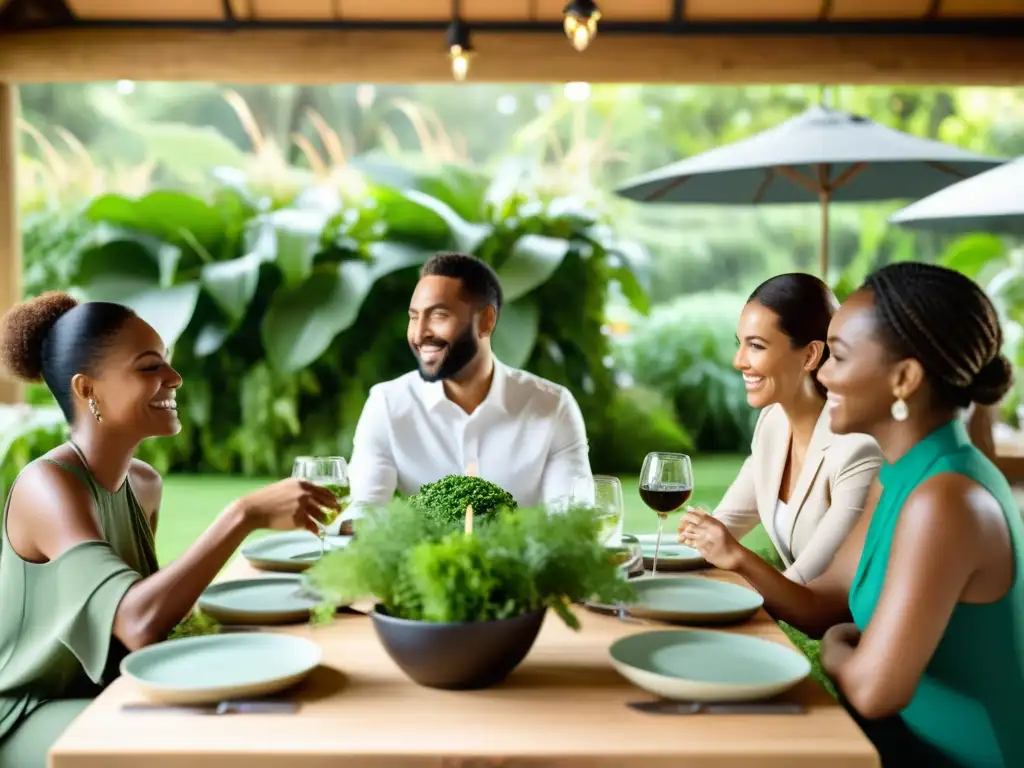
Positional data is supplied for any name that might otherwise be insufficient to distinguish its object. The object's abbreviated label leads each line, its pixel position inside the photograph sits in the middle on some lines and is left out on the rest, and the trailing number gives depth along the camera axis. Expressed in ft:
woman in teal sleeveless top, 4.83
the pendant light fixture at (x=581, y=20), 12.81
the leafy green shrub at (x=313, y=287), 20.21
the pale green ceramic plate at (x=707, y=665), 4.51
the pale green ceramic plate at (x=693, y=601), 5.75
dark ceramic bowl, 4.51
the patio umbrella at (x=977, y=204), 13.66
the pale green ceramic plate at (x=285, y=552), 7.00
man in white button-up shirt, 9.66
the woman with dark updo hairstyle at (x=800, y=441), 7.52
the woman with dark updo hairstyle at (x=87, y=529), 5.47
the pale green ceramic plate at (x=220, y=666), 4.49
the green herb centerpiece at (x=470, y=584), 4.47
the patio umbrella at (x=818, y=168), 16.33
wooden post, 19.03
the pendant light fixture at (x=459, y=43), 16.44
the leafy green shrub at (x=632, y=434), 22.40
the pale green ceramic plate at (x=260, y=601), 5.74
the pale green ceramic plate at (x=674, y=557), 7.22
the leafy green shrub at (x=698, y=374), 26.07
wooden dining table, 4.09
